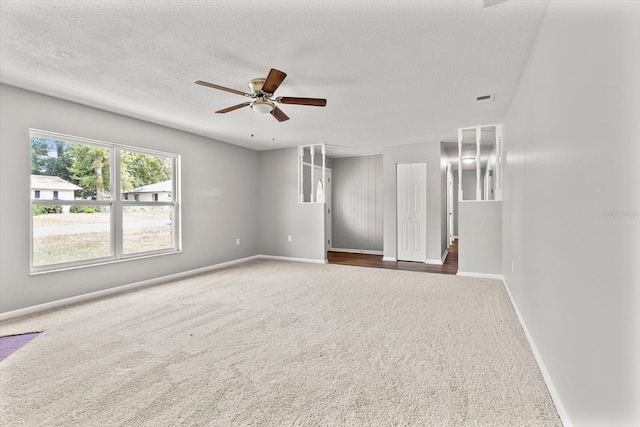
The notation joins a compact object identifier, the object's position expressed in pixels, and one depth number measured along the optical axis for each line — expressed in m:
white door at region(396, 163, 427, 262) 6.18
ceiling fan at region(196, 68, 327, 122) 2.65
